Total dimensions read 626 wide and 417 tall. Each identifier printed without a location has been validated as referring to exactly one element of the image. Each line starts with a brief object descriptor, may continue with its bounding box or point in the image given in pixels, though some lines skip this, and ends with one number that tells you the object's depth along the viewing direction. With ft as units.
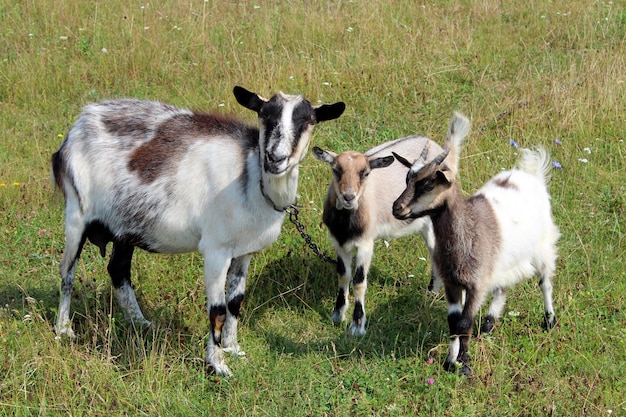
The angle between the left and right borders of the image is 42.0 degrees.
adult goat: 17.39
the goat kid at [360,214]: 19.85
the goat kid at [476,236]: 16.89
